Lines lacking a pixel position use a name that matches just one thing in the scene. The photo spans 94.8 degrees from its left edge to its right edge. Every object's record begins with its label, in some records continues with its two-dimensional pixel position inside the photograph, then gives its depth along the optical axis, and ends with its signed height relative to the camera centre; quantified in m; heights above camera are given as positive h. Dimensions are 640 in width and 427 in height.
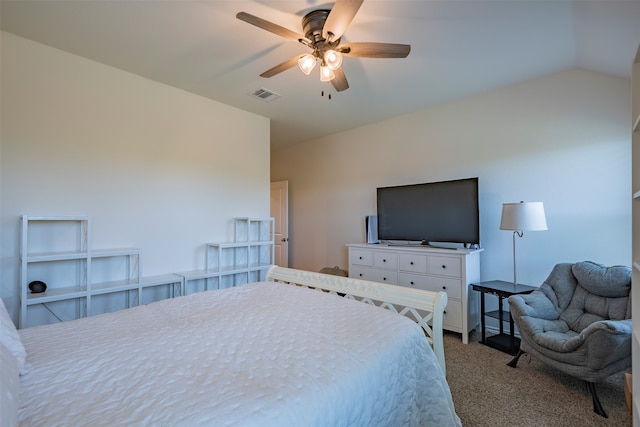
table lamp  2.56 +0.01
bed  0.83 -0.53
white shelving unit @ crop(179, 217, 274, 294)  3.33 -0.50
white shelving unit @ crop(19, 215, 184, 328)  2.26 -0.46
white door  5.47 -0.01
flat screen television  3.16 +0.08
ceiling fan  1.74 +1.12
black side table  2.67 -0.95
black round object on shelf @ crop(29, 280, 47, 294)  2.28 -0.51
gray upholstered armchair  1.81 -0.75
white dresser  2.97 -0.60
